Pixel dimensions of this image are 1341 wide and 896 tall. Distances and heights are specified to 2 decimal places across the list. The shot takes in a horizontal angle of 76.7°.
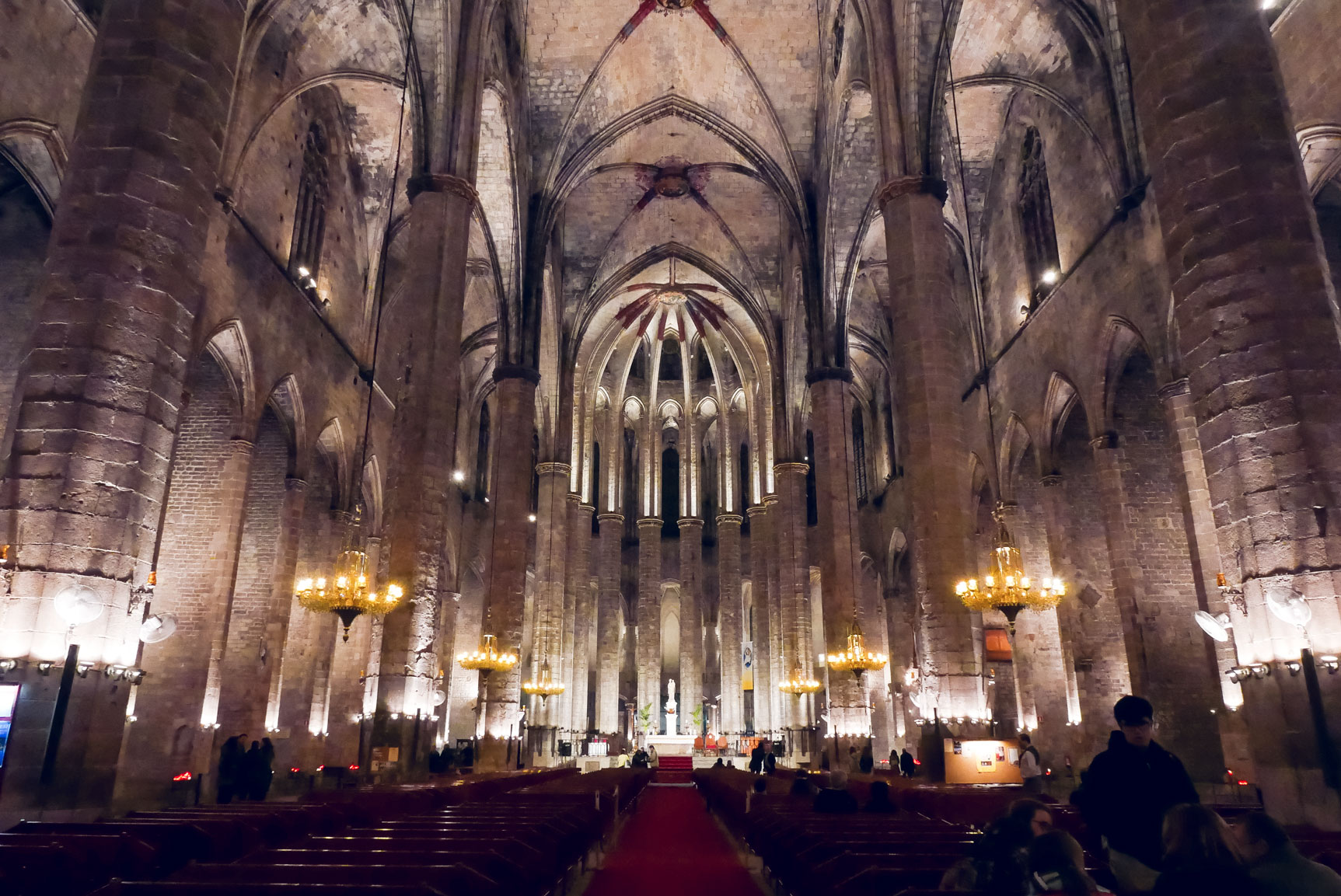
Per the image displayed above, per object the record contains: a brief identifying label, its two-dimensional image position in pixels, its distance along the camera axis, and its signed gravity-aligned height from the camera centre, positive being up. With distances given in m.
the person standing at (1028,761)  11.11 -0.53
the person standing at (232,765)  14.12 -0.76
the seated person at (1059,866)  2.87 -0.48
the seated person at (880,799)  7.26 -0.65
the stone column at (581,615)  31.48 +3.92
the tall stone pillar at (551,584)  27.02 +4.27
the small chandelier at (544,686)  24.44 +0.90
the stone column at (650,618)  36.03 +4.12
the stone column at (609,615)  35.38 +4.18
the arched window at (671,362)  40.81 +16.45
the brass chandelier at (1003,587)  12.11 +1.84
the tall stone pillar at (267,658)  17.02 +1.21
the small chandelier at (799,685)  24.34 +0.94
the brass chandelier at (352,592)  11.84 +1.70
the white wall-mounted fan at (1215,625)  10.91 +1.18
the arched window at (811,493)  36.91 +9.59
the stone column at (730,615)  34.84 +4.18
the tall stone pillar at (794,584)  26.12 +4.18
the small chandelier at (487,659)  18.69 +1.26
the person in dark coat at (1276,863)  2.60 -0.43
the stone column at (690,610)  36.50 +4.49
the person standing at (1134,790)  3.57 -0.29
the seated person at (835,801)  7.00 -0.66
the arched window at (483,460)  32.44 +9.52
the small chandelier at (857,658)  19.31 +1.33
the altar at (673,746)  32.44 -1.01
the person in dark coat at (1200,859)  2.57 -0.42
